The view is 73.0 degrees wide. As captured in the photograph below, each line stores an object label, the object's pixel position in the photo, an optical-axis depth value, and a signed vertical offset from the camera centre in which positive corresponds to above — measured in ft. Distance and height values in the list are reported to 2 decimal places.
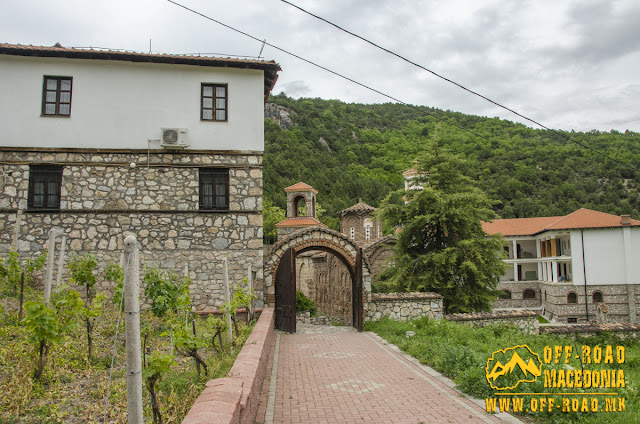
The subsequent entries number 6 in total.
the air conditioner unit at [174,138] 39.86 +11.51
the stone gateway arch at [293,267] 44.83 -0.51
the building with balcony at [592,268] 107.86 -1.89
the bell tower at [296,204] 100.37 +13.04
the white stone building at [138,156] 38.78 +9.98
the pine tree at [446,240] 55.31 +2.93
